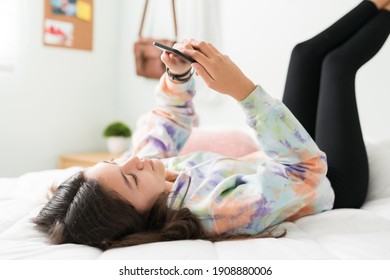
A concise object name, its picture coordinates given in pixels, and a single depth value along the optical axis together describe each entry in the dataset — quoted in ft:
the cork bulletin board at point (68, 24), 8.48
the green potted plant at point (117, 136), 9.07
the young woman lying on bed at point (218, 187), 2.98
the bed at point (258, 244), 2.68
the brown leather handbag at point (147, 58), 8.43
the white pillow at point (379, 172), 4.33
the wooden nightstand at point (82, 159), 8.18
